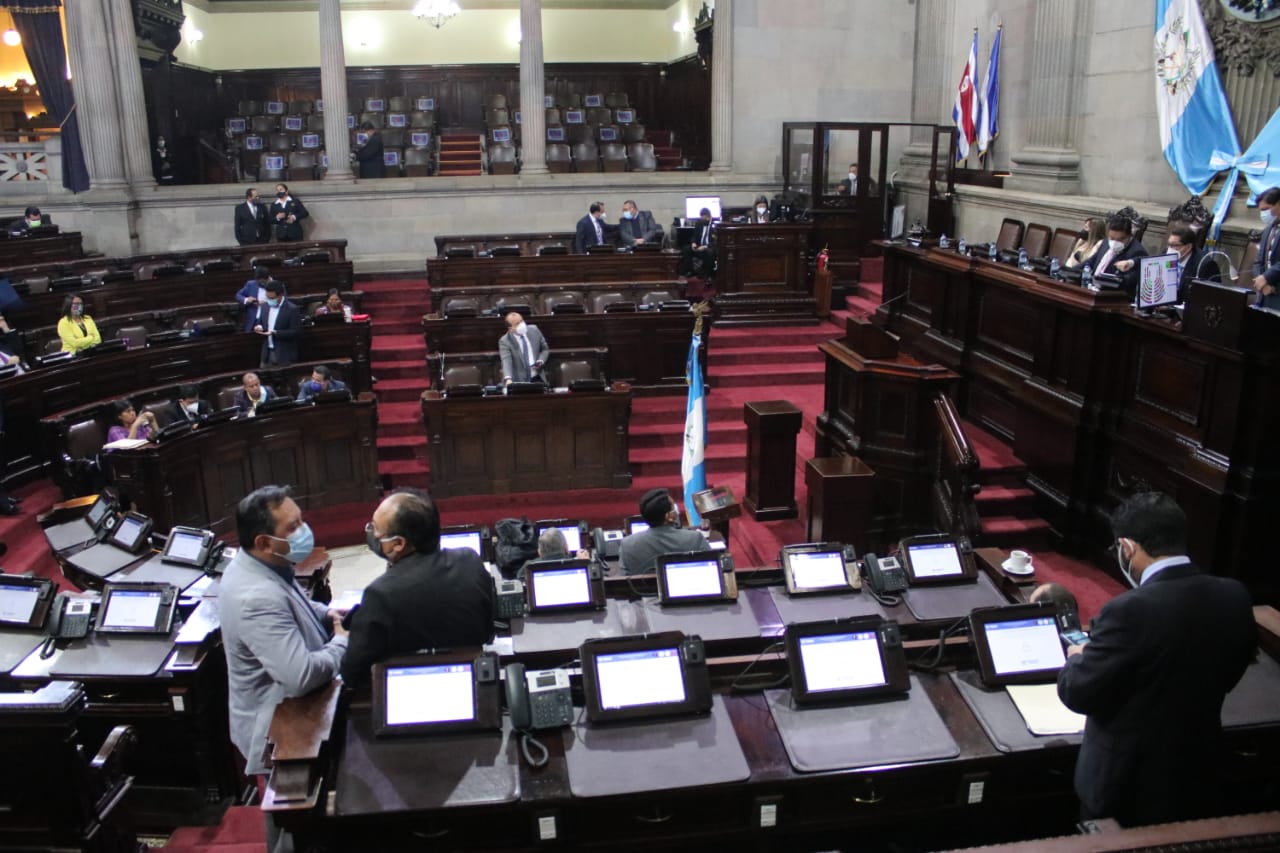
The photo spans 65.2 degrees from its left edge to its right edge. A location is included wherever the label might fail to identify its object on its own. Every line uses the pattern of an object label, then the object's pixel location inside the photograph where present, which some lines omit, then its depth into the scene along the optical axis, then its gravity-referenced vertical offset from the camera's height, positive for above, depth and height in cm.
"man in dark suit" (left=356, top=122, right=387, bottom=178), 1427 +45
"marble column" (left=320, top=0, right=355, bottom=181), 1346 +131
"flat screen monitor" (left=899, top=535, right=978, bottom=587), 429 -157
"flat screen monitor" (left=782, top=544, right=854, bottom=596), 422 -158
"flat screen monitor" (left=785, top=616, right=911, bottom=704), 315 -146
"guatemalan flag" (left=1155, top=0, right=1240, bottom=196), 823 +74
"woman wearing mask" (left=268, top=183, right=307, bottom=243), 1294 -33
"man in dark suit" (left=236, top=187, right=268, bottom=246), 1277 -38
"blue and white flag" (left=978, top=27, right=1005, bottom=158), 1153 +94
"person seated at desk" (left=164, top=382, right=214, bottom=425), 776 -165
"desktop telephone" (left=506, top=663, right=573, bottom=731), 295 -148
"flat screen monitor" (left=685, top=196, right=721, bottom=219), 1352 -21
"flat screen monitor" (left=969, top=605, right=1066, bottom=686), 329 -149
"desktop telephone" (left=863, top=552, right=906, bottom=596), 419 -159
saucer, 443 -165
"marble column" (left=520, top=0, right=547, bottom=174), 1360 +133
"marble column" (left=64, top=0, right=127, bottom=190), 1253 +123
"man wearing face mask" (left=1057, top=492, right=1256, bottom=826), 255 -122
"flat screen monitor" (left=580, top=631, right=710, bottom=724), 303 -146
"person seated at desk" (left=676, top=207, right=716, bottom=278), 1254 -77
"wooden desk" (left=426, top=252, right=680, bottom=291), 1151 -89
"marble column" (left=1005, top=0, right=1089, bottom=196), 1011 +95
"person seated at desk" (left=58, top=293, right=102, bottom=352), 872 -118
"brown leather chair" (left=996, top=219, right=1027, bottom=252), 1046 -49
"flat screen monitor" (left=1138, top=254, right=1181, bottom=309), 597 -54
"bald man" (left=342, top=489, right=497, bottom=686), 299 -120
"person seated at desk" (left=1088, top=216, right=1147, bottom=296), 694 -42
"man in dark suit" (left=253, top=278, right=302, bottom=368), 919 -125
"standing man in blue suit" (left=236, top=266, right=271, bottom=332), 960 -99
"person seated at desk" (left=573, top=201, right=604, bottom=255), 1213 -49
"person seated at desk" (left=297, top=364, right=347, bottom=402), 828 -160
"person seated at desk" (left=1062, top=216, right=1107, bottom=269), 748 -41
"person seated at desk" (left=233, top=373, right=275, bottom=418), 797 -159
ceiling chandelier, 1434 +259
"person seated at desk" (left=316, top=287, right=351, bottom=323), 975 -112
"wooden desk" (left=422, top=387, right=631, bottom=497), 842 -211
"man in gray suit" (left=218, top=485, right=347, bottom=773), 298 -129
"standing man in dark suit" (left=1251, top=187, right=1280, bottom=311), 622 -29
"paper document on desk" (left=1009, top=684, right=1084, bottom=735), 307 -160
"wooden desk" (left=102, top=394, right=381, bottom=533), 697 -206
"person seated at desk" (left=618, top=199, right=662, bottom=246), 1233 -47
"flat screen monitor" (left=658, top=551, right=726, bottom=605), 407 -155
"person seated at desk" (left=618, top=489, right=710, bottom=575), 462 -160
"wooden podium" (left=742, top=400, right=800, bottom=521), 749 -199
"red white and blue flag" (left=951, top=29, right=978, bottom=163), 1201 +98
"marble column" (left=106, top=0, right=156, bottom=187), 1280 +120
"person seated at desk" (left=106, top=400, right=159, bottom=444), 718 -165
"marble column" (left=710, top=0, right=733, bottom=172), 1396 +139
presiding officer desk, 530 -131
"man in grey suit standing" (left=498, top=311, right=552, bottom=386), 877 -142
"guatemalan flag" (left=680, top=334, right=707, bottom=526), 717 -175
